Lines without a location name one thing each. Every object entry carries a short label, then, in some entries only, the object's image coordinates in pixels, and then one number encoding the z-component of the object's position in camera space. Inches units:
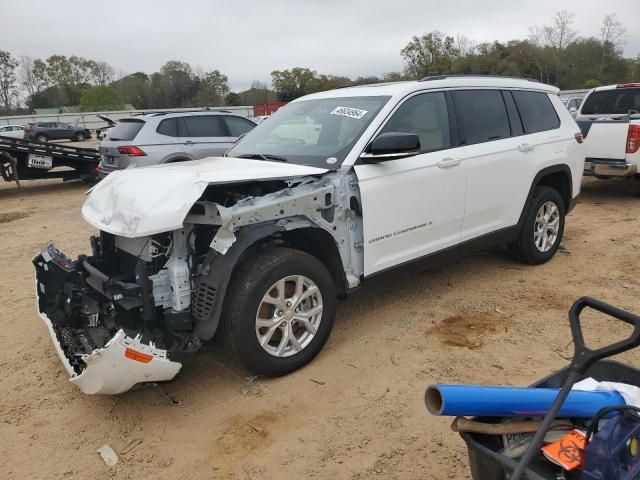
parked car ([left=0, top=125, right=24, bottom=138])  1379.2
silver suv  375.6
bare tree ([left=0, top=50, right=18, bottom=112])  2893.7
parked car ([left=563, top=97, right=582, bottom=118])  677.2
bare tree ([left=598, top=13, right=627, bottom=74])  2204.7
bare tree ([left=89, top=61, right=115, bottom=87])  3417.8
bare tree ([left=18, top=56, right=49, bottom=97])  3058.6
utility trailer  448.1
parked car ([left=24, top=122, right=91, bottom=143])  1416.1
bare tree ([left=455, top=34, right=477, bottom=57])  2680.4
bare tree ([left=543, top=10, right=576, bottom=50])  2445.9
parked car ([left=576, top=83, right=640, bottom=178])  326.0
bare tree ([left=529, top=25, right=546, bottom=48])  2456.2
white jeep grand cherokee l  122.5
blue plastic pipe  72.5
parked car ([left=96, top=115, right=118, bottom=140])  977.1
